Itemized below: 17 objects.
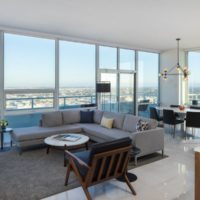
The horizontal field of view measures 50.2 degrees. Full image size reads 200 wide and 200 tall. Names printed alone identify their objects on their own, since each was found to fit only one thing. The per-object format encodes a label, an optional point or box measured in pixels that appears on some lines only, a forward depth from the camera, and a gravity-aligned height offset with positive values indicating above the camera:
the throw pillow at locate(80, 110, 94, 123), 6.09 -0.52
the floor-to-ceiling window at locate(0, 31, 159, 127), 5.54 +0.76
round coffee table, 4.12 -0.85
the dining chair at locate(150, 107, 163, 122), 6.79 -0.48
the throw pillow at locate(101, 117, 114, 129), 5.38 -0.60
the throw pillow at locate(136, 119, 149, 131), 4.44 -0.56
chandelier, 6.04 +0.81
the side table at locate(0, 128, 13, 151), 4.86 -0.77
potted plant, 4.86 -0.59
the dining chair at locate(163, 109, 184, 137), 6.10 -0.54
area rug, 2.98 -1.27
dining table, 6.22 -0.34
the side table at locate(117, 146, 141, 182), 3.35 -1.24
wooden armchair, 2.65 -0.86
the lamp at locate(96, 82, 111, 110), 6.54 +0.36
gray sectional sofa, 4.25 -0.73
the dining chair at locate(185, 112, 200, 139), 5.71 -0.54
